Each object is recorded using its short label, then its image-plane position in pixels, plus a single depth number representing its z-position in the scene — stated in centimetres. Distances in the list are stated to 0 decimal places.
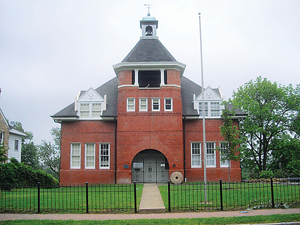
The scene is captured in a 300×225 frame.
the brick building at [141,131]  2806
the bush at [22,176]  2228
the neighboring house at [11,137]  3525
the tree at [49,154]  6581
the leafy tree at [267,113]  3731
